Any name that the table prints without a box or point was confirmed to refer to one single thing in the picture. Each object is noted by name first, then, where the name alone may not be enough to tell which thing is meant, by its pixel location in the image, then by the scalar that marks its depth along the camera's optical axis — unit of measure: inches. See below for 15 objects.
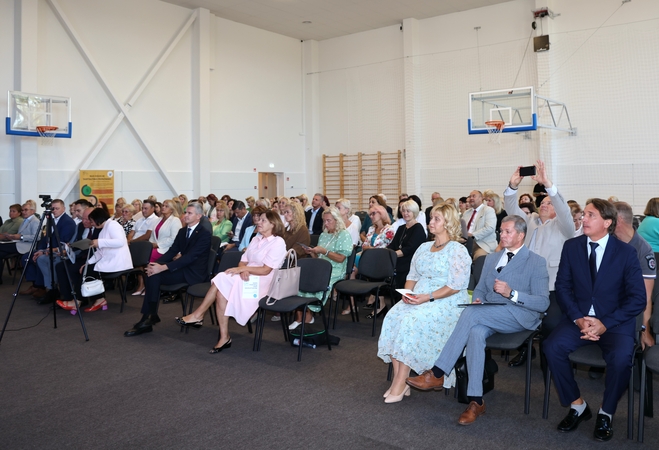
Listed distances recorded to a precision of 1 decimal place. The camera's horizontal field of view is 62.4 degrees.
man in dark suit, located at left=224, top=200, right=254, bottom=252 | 303.1
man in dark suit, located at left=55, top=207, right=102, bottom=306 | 247.9
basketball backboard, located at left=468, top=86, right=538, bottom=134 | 430.6
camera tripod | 198.0
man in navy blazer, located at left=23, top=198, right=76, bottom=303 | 260.1
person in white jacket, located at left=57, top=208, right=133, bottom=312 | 235.6
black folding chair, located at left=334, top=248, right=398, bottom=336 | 204.2
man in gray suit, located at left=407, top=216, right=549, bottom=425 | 128.7
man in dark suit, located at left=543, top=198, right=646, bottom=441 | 116.0
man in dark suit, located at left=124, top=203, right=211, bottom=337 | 209.0
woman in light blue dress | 139.4
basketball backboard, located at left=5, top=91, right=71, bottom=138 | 392.8
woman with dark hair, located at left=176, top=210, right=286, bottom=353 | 185.5
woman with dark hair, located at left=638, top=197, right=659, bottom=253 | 177.8
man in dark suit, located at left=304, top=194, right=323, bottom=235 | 334.3
